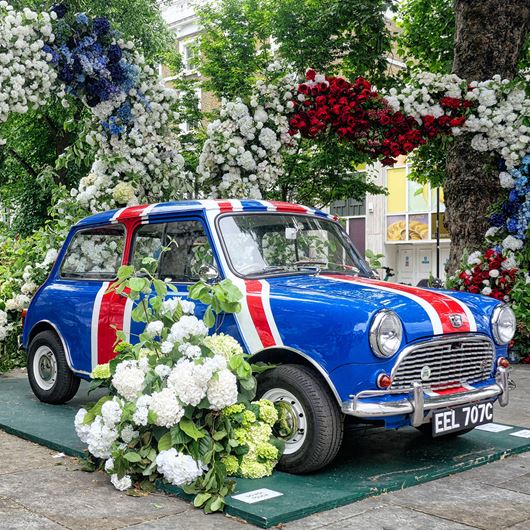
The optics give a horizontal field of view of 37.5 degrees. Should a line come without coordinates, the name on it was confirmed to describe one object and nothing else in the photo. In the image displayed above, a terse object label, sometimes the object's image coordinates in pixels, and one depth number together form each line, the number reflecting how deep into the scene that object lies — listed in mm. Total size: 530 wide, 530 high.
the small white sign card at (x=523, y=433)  6078
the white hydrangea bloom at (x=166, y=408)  4562
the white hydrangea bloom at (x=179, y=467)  4480
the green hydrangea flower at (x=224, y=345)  4906
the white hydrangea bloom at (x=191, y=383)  4594
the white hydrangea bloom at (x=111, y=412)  4746
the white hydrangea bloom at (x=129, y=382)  4727
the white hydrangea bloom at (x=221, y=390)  4621
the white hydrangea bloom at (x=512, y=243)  10297
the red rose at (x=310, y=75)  9570
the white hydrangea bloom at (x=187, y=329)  4848
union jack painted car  4656
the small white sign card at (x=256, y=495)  4371
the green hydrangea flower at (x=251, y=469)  4797
